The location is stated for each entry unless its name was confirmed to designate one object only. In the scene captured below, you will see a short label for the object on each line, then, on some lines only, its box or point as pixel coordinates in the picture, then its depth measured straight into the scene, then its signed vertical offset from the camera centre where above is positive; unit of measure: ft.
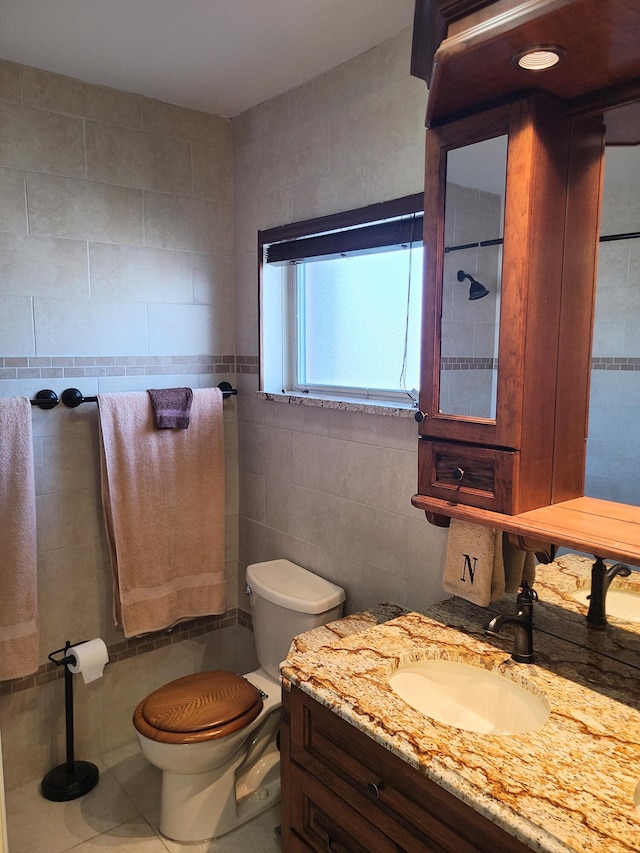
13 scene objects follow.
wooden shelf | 3.75 -1.07
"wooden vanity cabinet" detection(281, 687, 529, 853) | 3.58 -2.82
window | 6.57 +0.62
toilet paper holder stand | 7.16 -4.90
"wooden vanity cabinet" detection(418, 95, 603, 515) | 4.07 +0.38
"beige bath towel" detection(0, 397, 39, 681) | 6.64 -2.03
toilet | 6.31 -3.73
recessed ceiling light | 3.55 +1.72
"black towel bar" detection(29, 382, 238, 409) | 7.01 -0.51
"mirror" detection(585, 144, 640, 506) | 4.01 +0.13
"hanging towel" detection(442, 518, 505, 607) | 4.88 -1.61
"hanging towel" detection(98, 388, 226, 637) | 7.39 -1.92
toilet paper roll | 7.04 -3.40
